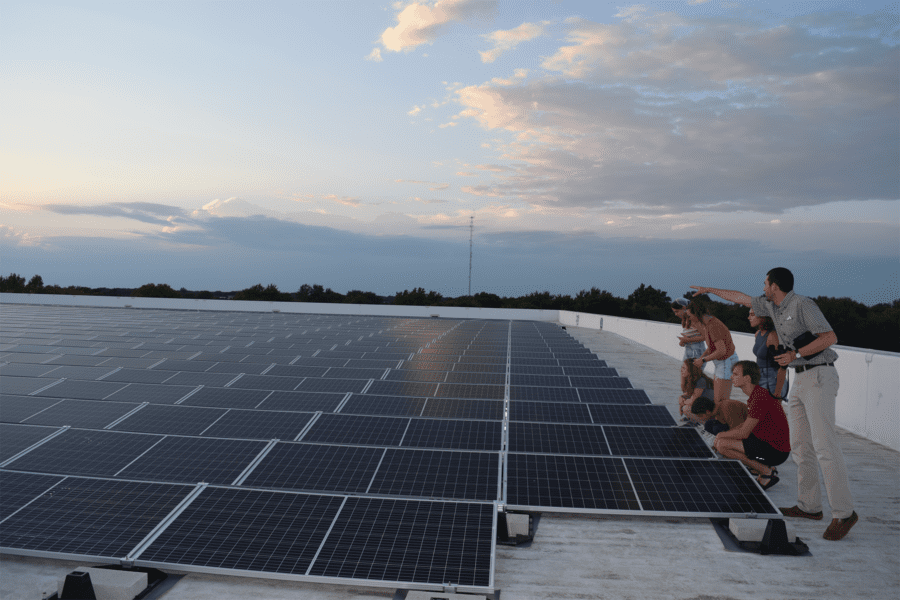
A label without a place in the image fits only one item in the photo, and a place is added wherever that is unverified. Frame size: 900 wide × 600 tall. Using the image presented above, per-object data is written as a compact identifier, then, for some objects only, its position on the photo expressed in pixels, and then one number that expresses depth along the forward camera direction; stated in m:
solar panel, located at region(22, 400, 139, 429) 8.59
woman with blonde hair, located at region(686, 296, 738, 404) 9.22
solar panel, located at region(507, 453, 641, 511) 6.14
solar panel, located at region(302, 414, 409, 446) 7.80
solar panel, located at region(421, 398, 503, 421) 8.88
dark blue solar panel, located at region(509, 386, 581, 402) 10.02
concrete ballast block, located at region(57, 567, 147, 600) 4.68
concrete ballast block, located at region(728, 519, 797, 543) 5.80
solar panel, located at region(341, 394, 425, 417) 9.03
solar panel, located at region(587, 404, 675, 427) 8.76
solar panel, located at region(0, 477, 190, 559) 5.14
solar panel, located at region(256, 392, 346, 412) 9.45
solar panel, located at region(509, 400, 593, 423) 8.91
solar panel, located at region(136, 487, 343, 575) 4.86
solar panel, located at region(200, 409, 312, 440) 8.01
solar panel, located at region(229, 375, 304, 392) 11.07
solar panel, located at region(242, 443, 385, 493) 6.36
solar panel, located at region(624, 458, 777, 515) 6.07
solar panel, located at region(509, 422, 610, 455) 7.42
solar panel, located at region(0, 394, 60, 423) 8.89
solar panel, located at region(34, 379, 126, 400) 10.30
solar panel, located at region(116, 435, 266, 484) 6.59
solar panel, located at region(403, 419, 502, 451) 7.71
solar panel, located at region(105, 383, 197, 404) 9.95
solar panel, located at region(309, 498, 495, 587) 4.71
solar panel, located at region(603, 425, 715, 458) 7.50
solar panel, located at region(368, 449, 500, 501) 6.21
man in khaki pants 5.98
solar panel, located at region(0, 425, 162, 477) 6.79
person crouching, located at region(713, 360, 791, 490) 6.98
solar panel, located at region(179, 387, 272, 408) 9.65
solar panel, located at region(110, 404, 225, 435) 8.30
